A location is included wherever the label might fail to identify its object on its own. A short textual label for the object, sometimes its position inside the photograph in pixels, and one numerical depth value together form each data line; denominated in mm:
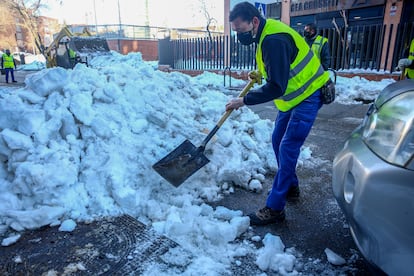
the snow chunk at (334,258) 2117
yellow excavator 11891
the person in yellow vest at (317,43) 5758
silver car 1352
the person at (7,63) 15047
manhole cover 2072
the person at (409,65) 4949
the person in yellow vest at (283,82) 2320
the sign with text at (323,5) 11609
